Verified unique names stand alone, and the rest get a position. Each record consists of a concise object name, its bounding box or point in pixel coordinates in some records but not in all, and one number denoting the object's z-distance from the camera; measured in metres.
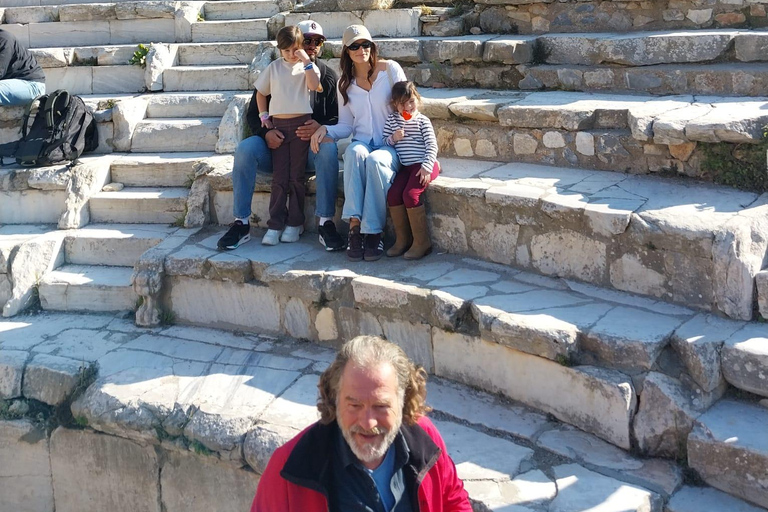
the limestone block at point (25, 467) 5.26
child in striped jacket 5.33
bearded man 2.72
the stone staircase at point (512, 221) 4.03
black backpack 6.79
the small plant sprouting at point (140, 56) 7.90
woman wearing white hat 5.39
